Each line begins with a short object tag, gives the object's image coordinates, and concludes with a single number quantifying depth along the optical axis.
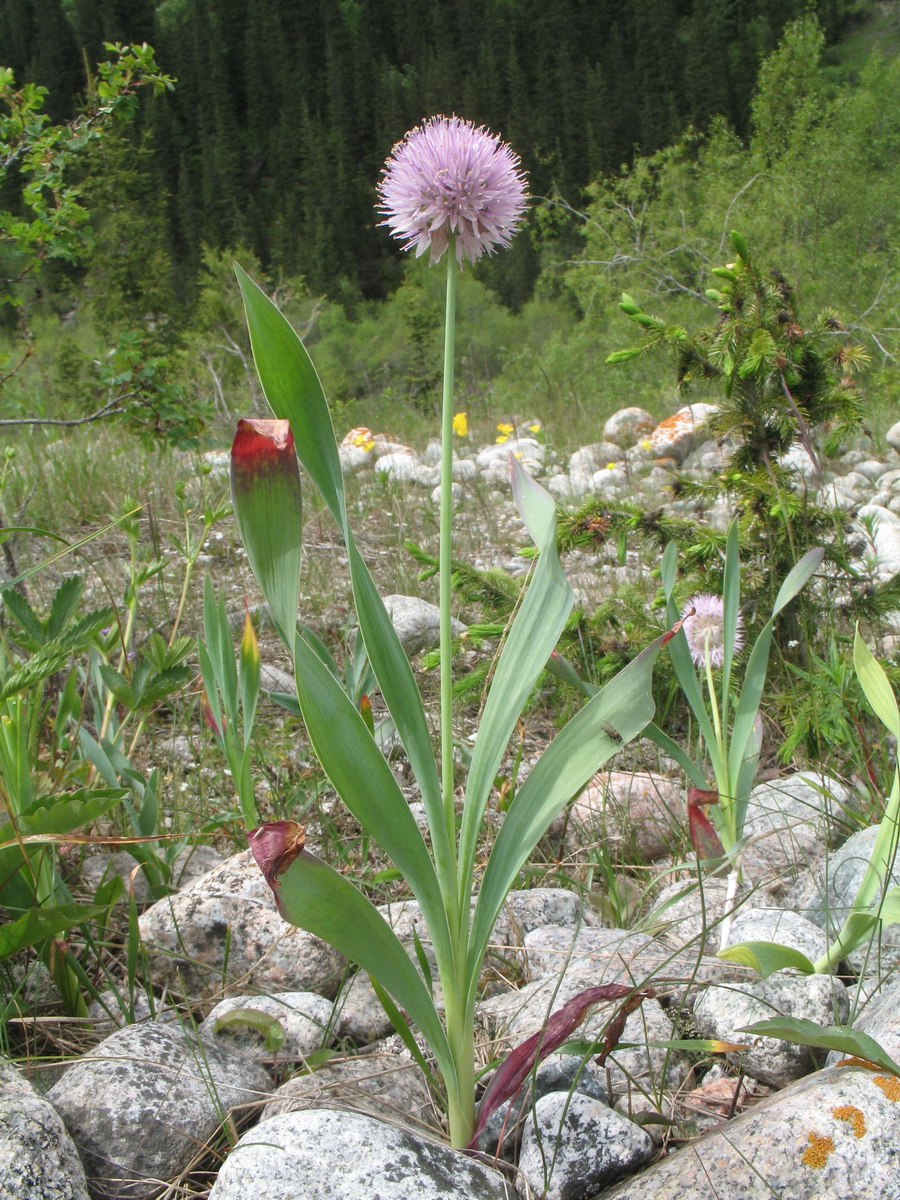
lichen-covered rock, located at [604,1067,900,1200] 0.61
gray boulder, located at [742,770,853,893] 1.27
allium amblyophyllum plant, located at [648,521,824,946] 1.09
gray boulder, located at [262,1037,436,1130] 0.76
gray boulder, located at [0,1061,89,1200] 0.62
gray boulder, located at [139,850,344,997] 1.03
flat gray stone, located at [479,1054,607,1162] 0.77
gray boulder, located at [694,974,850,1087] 0.81
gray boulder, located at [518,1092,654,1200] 0.70
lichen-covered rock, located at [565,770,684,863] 1.40
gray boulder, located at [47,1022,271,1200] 0.72
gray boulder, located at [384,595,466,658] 2.24
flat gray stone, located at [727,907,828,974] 0.97
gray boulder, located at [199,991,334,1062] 0.88
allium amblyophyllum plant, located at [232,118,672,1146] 0.65
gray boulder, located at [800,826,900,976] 0.94
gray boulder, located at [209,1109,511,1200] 0.62
